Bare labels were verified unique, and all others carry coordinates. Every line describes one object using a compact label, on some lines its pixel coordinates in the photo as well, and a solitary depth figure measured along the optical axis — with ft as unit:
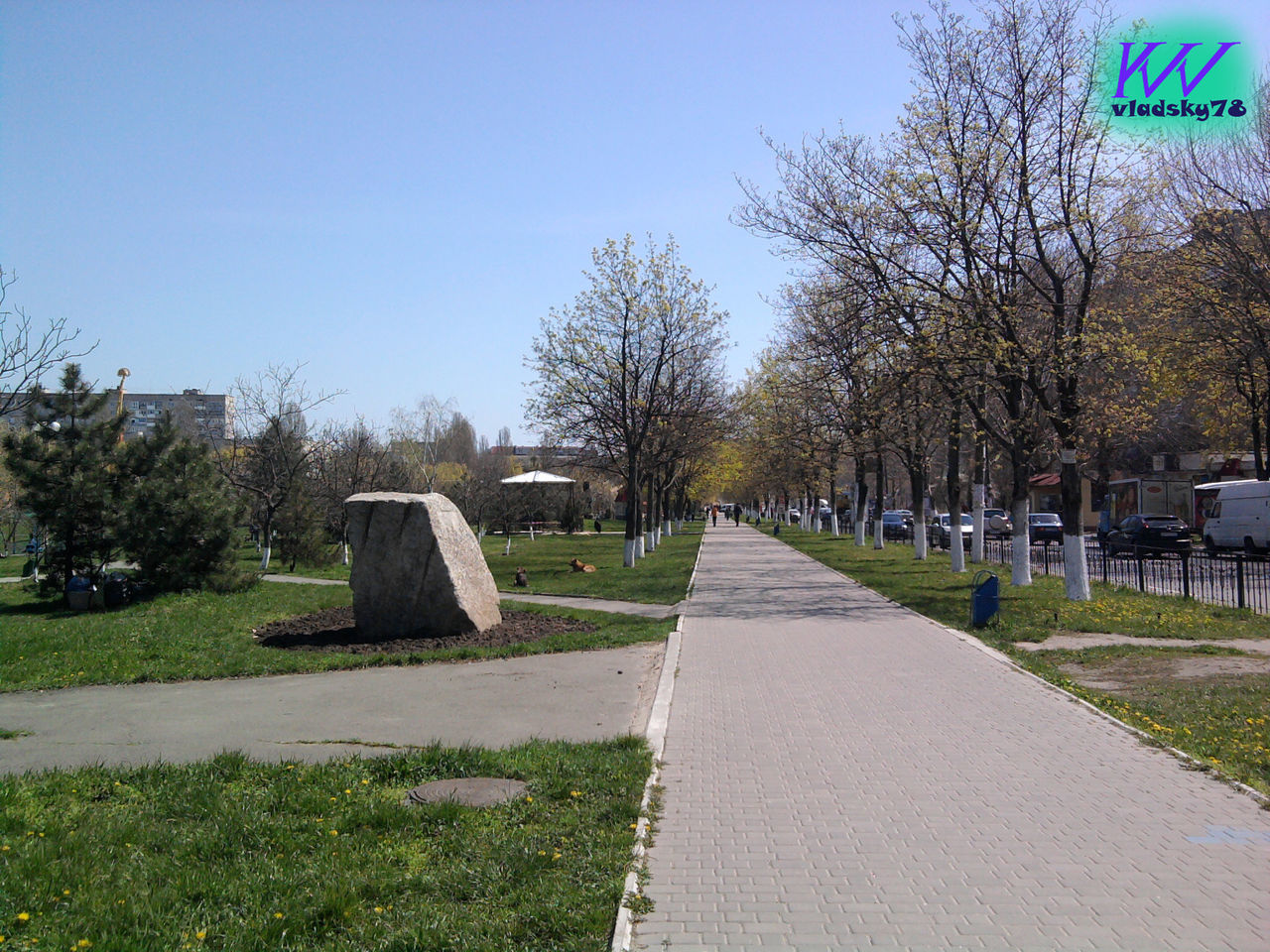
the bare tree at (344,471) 100.53
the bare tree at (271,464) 85.51
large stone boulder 44.24
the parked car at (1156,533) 115.03
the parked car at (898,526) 165.37
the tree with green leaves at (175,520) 55.06
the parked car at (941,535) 132.46
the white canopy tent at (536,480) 131.44
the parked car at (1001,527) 148.05
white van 99.40
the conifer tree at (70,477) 55.31
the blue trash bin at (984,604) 48.39
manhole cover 19.47
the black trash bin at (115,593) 54.54
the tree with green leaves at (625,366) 101.09
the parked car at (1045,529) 145.18
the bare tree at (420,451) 120.16
